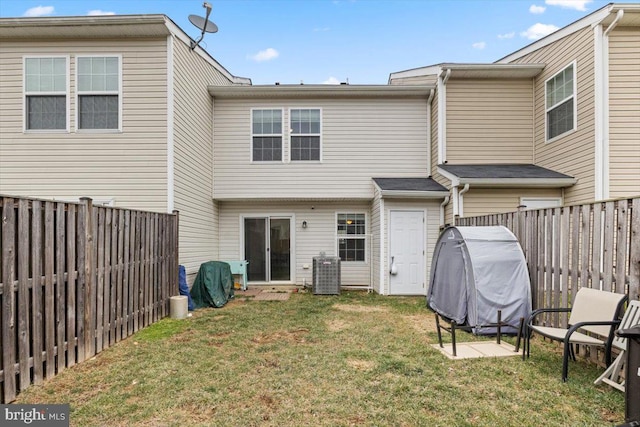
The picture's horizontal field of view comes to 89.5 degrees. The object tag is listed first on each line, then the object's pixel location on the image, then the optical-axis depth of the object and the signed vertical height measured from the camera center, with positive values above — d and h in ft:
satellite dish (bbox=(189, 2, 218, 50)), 24.14 +14.46
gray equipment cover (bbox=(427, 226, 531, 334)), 16.20 -3.33
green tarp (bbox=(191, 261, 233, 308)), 23.30 -5.35
